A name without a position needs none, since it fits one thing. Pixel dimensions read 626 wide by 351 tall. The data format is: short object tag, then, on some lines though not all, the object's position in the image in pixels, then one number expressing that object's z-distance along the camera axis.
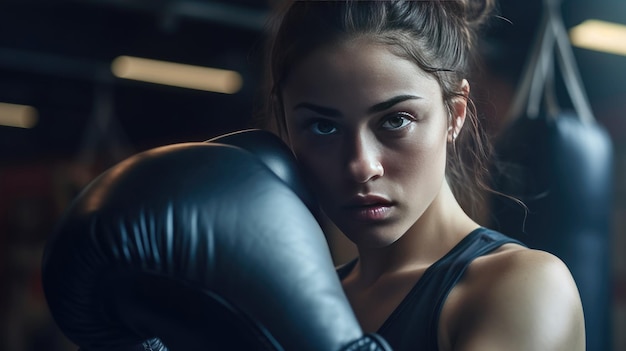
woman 0.94
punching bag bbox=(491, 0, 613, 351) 1.58
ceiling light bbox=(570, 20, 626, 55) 4.75
